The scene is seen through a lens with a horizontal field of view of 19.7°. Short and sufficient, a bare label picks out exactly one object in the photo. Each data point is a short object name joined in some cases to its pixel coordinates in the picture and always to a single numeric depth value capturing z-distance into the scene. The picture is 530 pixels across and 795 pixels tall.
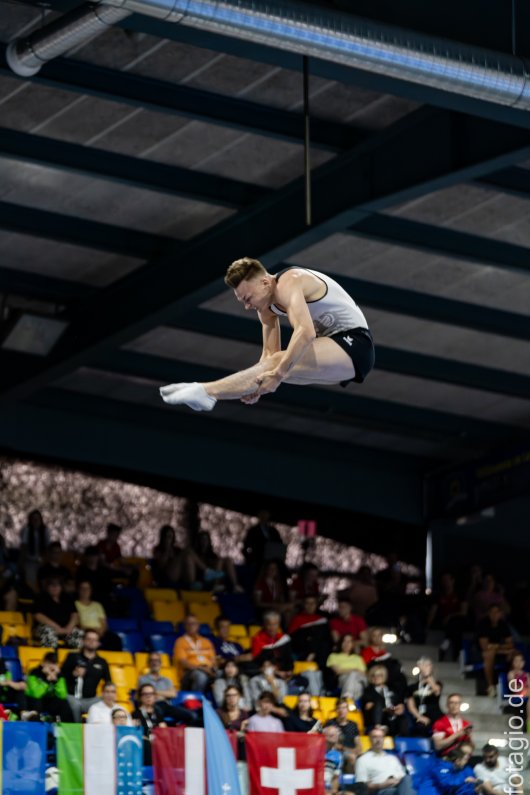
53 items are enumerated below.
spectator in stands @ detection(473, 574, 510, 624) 20.23
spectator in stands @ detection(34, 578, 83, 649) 15.77
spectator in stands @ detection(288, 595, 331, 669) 17.08
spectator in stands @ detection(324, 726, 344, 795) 13.59
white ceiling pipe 9.55
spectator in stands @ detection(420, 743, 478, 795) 14.37
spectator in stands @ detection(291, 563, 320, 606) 19.70
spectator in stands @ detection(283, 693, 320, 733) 14.52
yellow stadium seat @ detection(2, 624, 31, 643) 15.59
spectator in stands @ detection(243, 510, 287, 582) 20.08
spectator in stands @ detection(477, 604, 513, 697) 18.38
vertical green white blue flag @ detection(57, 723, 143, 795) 12.38
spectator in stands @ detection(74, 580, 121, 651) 16.09
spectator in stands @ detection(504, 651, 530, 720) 15.81
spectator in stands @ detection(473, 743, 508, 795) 14.61
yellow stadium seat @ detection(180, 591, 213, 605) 18.72
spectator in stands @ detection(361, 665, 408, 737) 15.68
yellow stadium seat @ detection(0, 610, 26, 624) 16.05
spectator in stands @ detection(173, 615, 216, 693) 15.26
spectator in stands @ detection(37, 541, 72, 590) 17.03
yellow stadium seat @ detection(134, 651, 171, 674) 15.73
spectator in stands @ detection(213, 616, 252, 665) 16.42
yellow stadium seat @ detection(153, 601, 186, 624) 18.00
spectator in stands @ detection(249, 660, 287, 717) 15.28
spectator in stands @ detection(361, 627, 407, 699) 16.41
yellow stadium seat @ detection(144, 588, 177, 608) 18.42
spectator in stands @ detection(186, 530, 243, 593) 19.23
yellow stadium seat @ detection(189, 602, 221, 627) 18.38
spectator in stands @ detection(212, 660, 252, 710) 15.04
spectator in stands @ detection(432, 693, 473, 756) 15.11
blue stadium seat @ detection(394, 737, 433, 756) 15.11
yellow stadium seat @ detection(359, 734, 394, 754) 15.01
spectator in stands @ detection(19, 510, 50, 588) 17.72
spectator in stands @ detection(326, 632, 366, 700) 16.38
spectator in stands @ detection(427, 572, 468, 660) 19.88
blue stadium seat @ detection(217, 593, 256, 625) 18.97
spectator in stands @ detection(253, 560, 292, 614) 18.97
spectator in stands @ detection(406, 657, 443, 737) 15.77
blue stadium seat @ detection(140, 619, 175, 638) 17.25
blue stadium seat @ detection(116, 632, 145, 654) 16.59
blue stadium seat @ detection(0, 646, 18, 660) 14.97
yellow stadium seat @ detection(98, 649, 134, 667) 15.47
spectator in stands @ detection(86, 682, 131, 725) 13.68
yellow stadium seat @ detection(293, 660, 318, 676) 16.70
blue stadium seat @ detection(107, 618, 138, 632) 17.06
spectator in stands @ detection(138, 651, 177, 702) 14.77
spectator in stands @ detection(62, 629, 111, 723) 14.20
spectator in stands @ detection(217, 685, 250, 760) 14.34
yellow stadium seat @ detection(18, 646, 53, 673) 14.89
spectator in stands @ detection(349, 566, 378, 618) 20.12
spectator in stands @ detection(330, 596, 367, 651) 18.02
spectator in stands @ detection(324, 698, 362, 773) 14.53
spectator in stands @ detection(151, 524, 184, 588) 18.98
